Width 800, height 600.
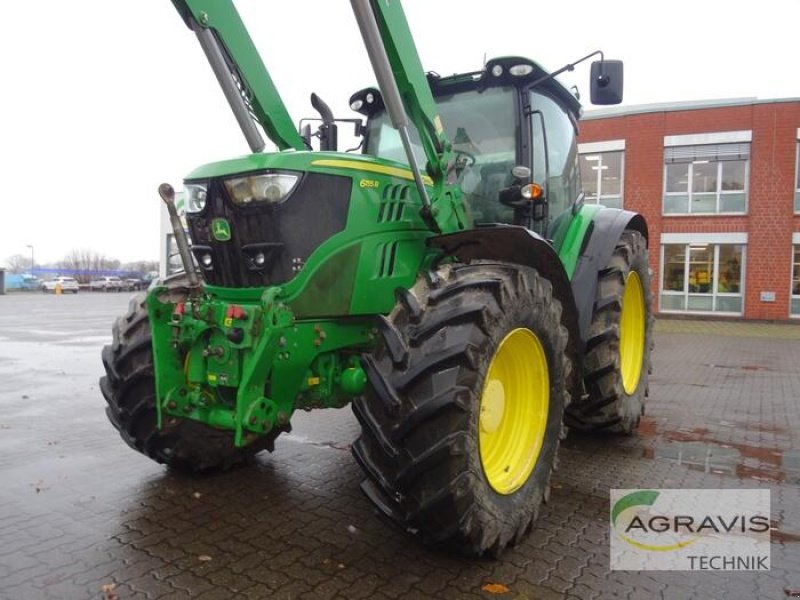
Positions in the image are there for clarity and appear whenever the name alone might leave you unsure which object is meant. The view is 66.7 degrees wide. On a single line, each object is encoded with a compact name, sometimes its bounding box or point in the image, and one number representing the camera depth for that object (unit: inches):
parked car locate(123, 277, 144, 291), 2229.3
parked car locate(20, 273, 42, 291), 2256.4
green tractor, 104.8
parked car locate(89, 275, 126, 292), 2175.2
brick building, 722.8
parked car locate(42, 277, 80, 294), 1982.0
